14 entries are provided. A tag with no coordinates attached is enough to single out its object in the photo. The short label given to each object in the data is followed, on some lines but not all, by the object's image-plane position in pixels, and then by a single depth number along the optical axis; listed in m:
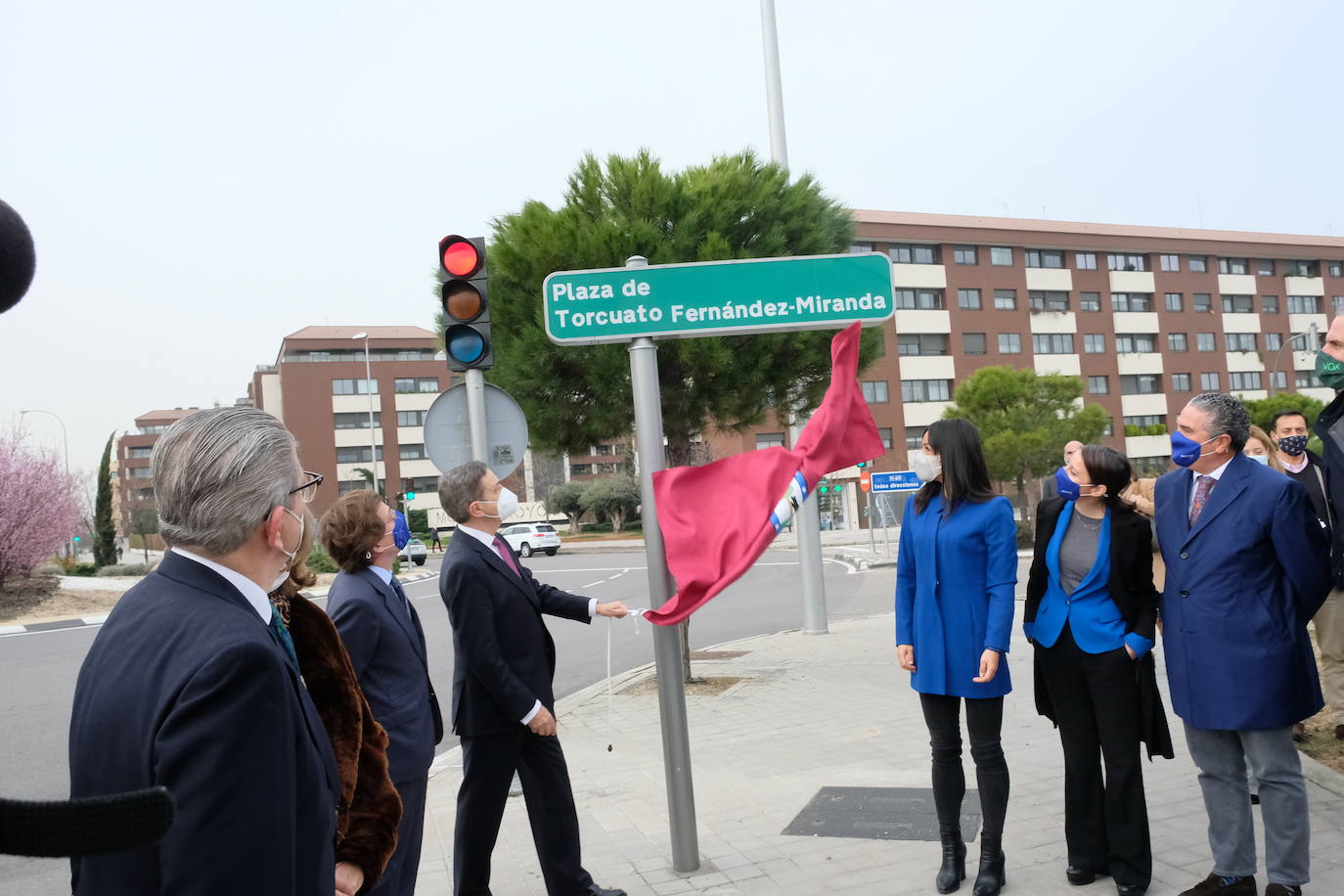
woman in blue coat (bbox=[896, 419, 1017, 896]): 4.34
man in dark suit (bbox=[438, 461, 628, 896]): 4.31
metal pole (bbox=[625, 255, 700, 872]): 4.61
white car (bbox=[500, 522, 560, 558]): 47.94
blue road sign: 22.39
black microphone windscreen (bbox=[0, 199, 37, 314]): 0.91
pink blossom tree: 27.67
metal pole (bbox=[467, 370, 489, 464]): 6.25
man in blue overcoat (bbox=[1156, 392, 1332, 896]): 3.94
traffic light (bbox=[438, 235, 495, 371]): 6.26
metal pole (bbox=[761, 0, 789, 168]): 13.51
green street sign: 4.75
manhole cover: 5.14
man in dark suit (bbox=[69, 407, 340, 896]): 1.63
